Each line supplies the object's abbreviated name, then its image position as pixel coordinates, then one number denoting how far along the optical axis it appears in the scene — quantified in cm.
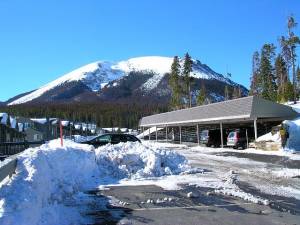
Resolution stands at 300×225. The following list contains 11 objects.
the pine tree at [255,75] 9191
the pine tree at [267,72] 8575
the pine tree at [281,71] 8102
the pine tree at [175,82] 10075
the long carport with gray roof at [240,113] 4122
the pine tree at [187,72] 9638
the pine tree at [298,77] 8423
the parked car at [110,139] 2702
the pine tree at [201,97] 10748
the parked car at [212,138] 5200
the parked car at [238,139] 4447
